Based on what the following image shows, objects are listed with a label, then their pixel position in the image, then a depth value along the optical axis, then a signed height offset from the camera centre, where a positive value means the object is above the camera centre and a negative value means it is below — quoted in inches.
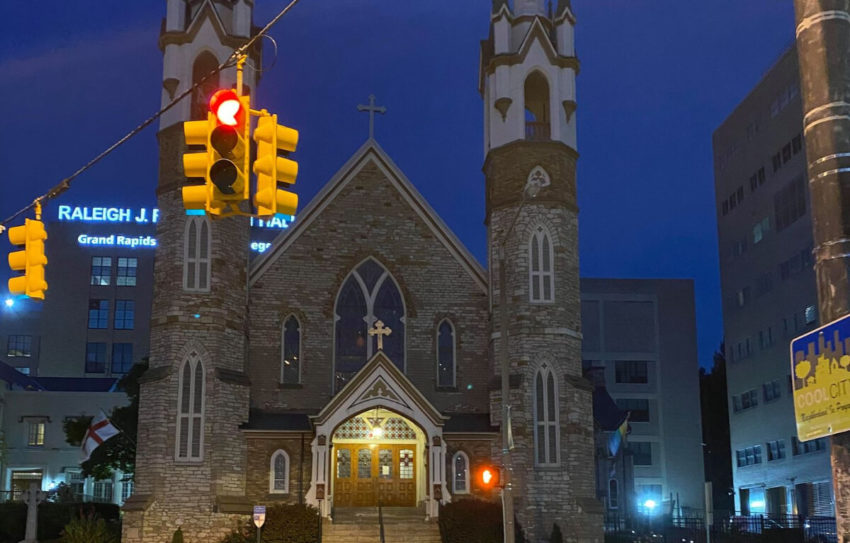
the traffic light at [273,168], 402.3 +121.1
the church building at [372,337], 1282.0 +190.1
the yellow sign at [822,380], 264.1 +26.2
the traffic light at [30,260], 593.6 +125.9
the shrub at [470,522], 1227.9 -41.3
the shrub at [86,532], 1200.8 -47.6
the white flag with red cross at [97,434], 1384.1 +70.5
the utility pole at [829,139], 270.8 +88.0
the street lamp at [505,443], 914.1 +37.1
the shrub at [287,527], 1227.2 -44.8
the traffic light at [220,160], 406.6 +124.6
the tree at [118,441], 1561.3 +70.0
